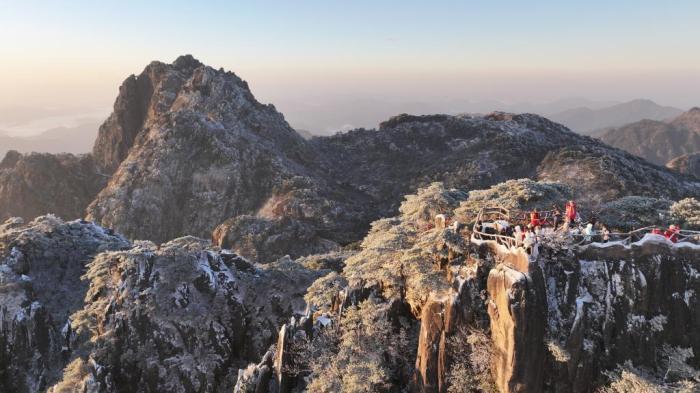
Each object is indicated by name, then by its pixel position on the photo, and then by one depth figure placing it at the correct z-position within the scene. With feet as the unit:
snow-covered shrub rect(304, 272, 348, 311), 105.50
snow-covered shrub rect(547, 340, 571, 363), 68.49
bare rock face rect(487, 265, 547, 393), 68.85
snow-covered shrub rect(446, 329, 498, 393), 74.33
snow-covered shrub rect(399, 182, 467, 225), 112.68
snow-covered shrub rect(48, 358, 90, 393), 98.58
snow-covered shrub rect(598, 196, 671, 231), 112.57
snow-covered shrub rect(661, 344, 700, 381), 68.23
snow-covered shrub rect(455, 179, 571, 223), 108.28
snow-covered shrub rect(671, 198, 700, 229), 103.55
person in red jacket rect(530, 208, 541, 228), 78.02
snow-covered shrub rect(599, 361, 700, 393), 65.46
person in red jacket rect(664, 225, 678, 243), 74.31
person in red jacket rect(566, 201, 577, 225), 80.24
